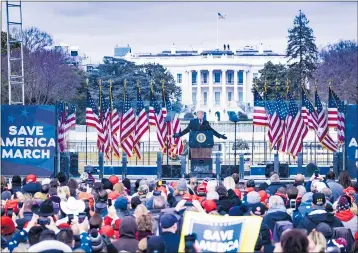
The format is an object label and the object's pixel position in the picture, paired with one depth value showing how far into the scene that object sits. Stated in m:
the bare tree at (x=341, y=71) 86.62
